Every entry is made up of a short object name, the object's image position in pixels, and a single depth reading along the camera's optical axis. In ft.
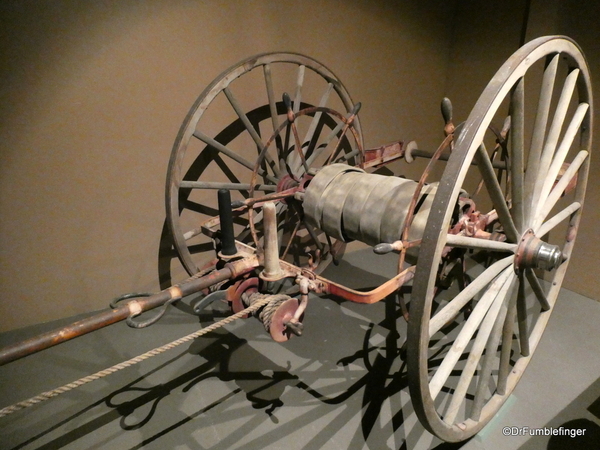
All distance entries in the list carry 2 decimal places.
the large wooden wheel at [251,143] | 5.48
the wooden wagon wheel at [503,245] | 2.60
